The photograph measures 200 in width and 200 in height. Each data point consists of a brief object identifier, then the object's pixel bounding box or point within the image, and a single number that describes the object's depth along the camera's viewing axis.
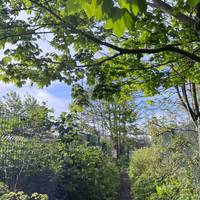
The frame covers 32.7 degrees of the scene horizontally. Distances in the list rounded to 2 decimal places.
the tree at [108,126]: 19.39
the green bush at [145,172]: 10.01
